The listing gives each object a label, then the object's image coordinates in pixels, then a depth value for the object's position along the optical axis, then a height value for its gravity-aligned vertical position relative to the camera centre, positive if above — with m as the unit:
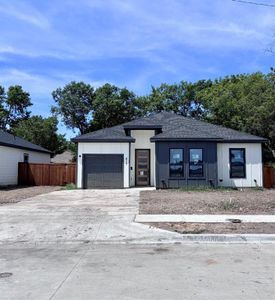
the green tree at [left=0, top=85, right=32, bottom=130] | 41.27 +10.14
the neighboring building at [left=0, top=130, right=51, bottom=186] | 17.91 +1.07
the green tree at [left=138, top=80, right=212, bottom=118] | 34.57 +8.98
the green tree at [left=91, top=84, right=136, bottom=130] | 35.64 +8.30
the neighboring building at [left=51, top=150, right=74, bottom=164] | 36.14 +1.52
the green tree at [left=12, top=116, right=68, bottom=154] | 33.22 +4.69
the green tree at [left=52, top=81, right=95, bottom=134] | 37.10 +8.81
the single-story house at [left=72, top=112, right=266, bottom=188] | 15.79 +0.76
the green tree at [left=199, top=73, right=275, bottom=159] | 23.54 +6.46
